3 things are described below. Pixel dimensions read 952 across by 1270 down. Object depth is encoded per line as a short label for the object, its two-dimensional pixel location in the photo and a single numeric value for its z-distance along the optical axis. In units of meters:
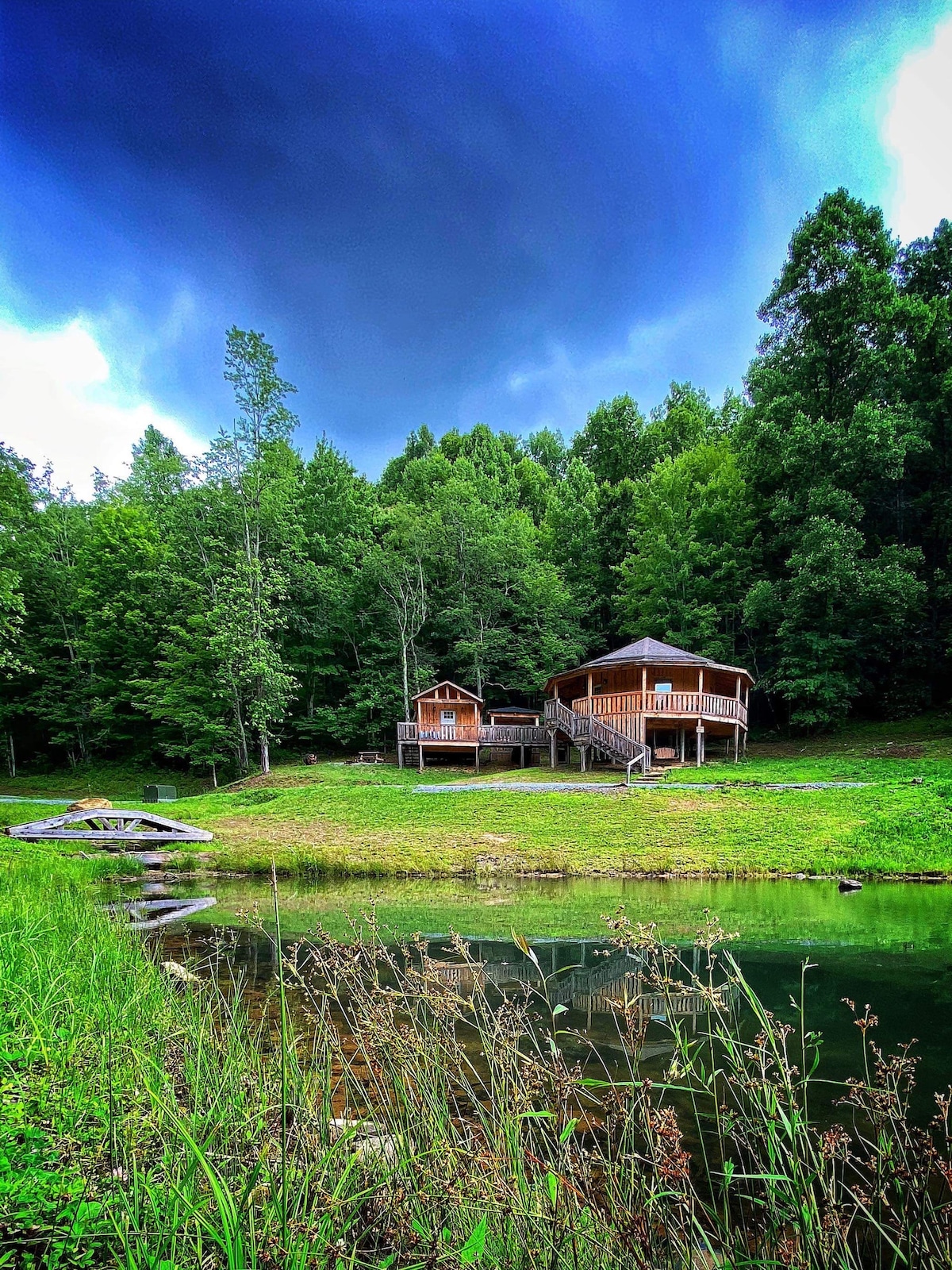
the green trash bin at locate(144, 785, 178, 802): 22.77
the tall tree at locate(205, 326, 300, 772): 27.81
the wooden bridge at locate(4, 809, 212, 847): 13.20
